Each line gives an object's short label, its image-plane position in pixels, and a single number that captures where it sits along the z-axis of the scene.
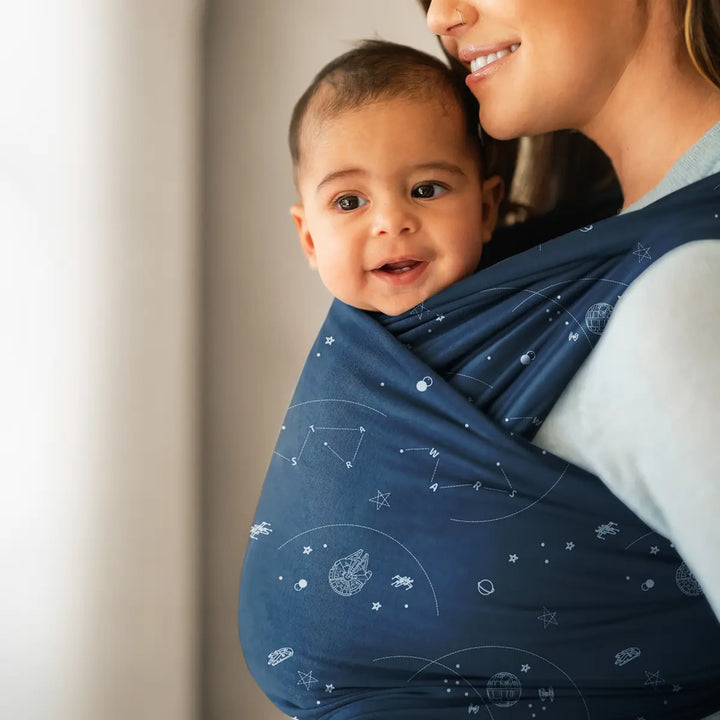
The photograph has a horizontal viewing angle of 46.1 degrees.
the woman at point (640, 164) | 0.76
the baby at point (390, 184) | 1.15
